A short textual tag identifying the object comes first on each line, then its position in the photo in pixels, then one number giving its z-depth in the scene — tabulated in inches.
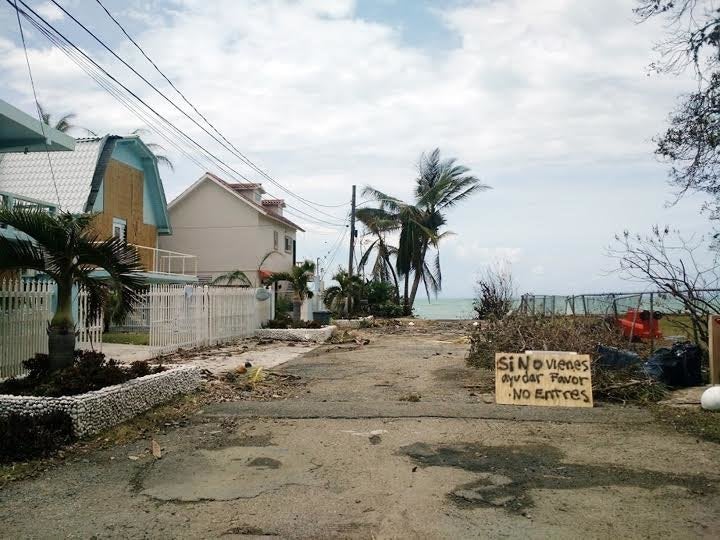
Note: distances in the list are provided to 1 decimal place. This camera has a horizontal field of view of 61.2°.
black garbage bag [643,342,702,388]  361.1
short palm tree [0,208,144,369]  293.3
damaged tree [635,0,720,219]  311.1
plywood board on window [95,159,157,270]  911.0
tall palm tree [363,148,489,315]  1391.5
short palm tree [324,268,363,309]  1233.4
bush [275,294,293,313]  1117.4
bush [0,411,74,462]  236.4
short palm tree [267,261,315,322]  893.2
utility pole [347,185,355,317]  1288.1
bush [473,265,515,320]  661.3
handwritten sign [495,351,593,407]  338.3
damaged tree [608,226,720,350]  398.6
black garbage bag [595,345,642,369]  369.7
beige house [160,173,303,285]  1301.7
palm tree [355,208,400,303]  1421.0
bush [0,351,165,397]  274.7
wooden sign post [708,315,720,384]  353.7
